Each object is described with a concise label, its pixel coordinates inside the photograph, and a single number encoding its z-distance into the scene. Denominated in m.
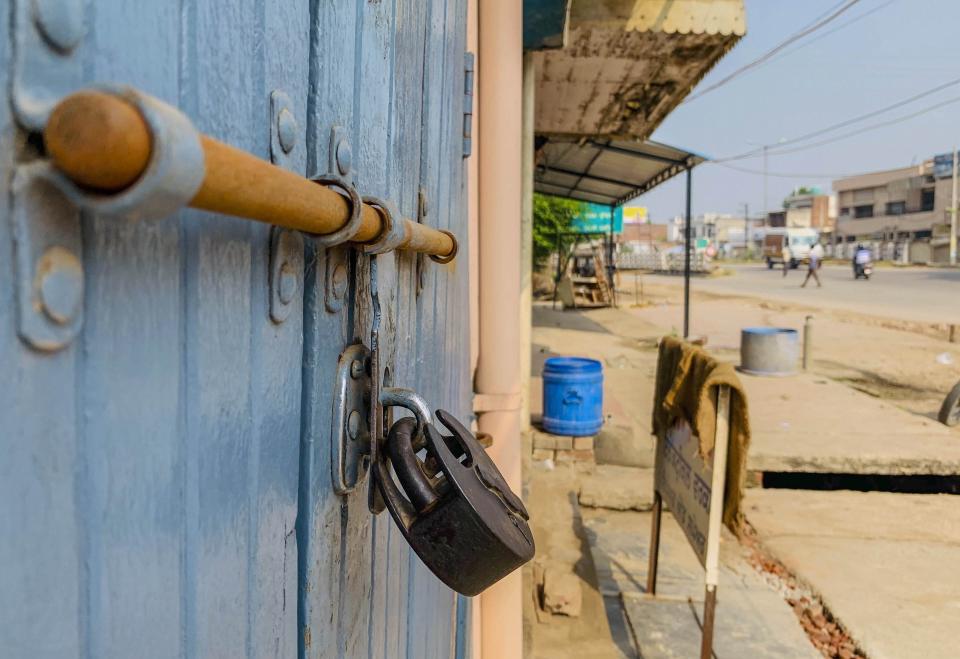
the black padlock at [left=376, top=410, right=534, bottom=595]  0.76
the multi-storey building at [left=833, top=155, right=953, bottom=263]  53.97
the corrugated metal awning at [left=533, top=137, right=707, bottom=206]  9.63
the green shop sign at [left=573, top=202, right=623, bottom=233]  23.64
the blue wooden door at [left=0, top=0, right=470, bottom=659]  0.37
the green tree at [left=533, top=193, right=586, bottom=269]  22.53
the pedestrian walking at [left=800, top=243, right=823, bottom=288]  29.89
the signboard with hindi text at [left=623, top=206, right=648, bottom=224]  50.56
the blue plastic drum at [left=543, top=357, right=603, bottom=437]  5.88
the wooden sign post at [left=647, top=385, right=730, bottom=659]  3.32
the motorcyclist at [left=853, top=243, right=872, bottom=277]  31.75
